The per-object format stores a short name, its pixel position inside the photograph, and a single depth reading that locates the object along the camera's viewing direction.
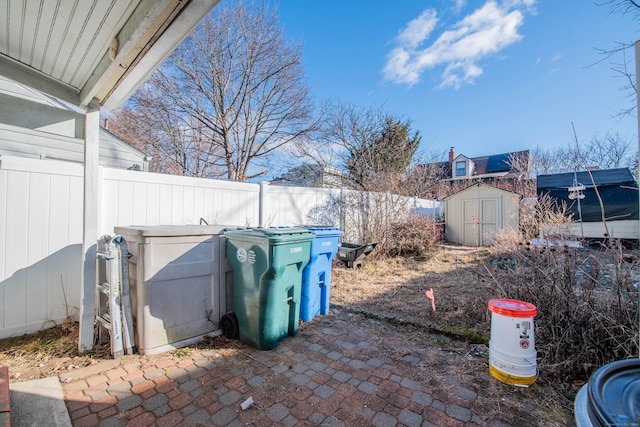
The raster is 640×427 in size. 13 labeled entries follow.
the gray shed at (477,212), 10.31
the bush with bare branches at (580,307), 2.32
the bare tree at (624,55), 3.03
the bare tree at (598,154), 13.05
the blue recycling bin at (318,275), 3.41
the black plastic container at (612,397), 0.86
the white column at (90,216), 2.86
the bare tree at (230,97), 10.63
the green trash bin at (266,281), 2.71
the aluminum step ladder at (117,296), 2.59
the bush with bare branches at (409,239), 7.76
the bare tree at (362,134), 12.77
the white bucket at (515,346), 2.18
